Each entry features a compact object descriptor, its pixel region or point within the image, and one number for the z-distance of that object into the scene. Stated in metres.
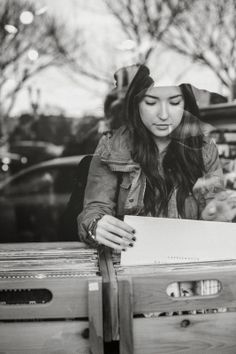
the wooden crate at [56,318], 1.62
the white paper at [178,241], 1.97
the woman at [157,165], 2.18
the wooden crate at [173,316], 1.65
